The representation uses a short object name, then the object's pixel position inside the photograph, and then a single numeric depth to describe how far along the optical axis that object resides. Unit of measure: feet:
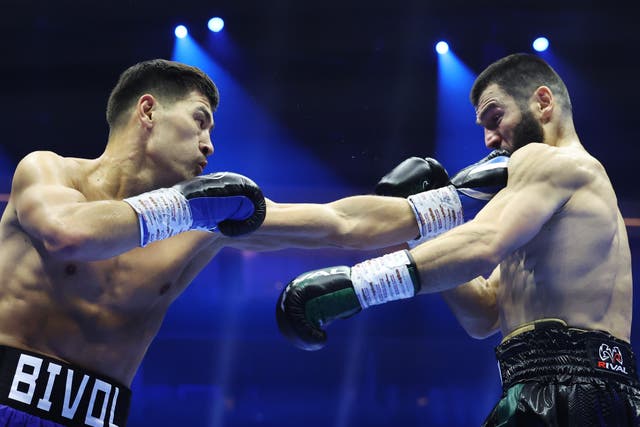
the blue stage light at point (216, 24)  18.16
